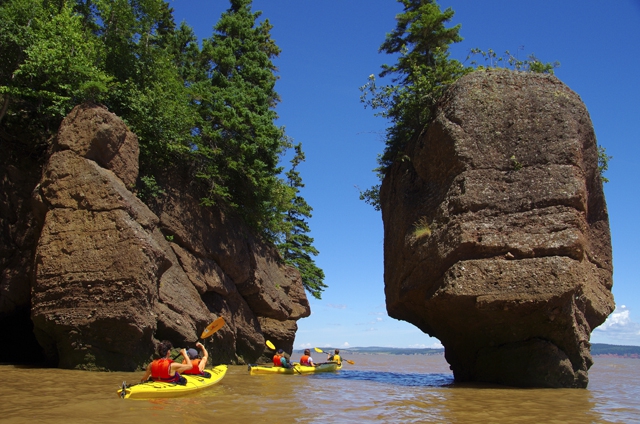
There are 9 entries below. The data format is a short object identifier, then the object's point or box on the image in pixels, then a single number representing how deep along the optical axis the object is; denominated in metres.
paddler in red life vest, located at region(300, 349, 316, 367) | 21.98
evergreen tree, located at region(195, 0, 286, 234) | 22.66
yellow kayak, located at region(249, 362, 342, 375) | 18.33
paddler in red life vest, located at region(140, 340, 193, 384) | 10.19
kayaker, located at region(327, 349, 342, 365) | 26.41
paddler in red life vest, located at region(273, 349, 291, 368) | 19.28
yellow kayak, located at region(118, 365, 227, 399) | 9.24
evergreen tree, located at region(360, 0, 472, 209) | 19.08
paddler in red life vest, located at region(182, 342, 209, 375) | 12.03
